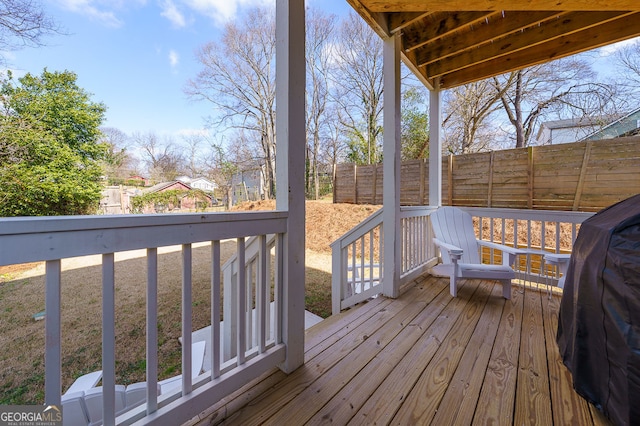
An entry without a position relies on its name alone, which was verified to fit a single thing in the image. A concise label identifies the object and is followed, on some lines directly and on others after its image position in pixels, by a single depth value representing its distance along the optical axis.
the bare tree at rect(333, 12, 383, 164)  8.05
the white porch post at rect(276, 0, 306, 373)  1.40
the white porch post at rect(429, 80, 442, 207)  3.35
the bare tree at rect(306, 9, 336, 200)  6.88
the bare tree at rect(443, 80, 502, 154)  8.14
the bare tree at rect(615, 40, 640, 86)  5.71
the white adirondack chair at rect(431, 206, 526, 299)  2.41
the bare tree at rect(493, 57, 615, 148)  6.48
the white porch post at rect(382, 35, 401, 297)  2.46
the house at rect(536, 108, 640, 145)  5.78
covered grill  0.94
